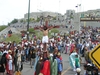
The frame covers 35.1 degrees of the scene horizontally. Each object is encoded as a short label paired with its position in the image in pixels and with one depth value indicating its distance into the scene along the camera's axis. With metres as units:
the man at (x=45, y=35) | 7.23
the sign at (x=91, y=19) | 34.30
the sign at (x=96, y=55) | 2.92
